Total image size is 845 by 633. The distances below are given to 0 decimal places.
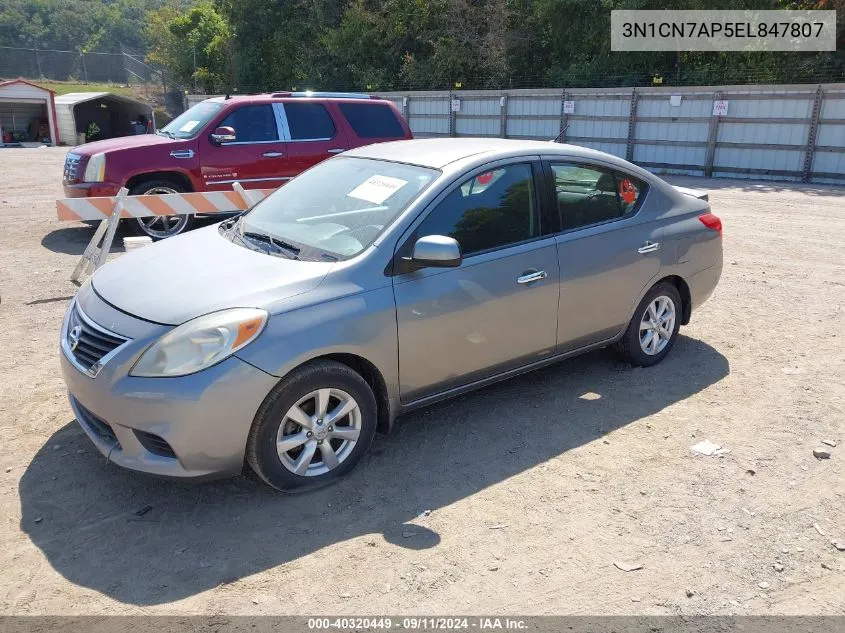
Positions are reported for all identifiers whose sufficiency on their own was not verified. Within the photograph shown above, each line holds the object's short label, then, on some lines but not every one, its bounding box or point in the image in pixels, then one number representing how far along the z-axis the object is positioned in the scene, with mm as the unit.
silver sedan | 3361
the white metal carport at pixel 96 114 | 32906
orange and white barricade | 7016
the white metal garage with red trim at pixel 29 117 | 31859
